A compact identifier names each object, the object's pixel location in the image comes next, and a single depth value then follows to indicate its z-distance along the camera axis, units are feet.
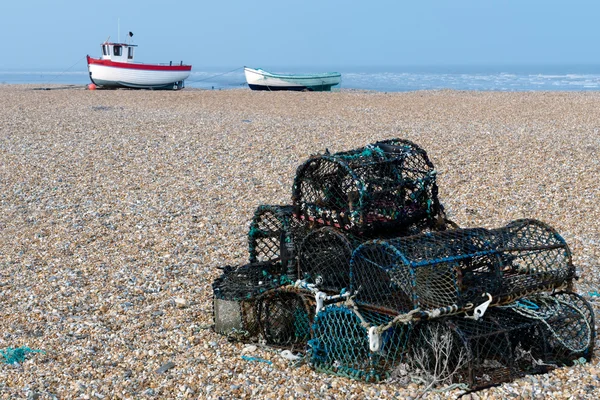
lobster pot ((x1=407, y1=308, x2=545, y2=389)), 12.08
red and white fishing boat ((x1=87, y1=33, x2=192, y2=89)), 93.35
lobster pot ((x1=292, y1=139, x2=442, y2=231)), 14.98
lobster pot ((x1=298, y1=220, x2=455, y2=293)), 14.29
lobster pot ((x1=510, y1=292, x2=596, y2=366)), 13.06
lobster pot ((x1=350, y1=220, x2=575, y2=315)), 12.54
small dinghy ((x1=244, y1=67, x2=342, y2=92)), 98.99
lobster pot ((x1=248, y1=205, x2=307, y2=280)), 15.06
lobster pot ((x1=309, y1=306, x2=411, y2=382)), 12.74
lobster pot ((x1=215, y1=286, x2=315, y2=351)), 14.38
